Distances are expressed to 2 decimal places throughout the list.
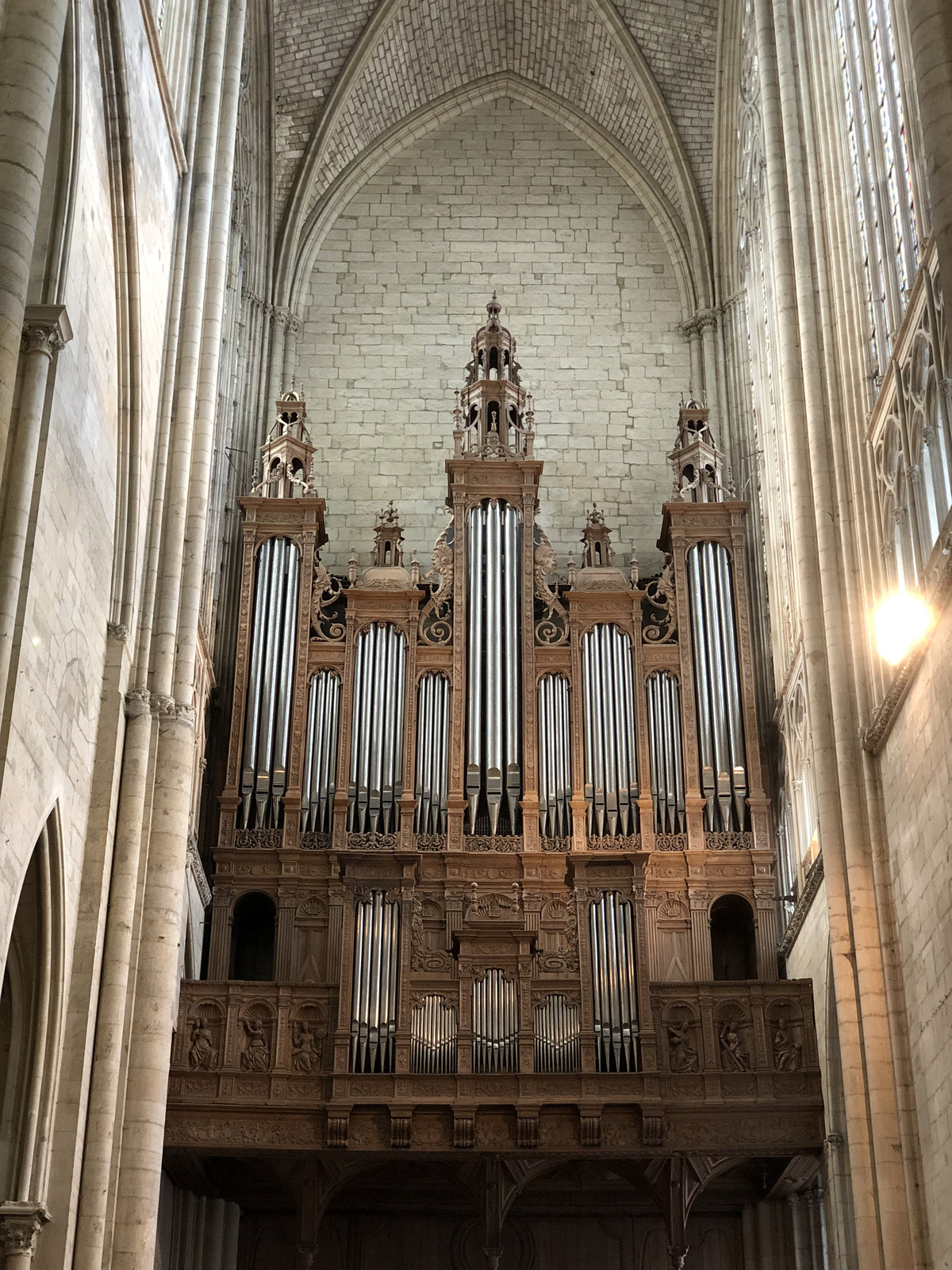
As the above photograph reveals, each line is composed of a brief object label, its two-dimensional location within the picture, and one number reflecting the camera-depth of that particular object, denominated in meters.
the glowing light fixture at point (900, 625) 12.14
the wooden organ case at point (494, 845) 14.77
